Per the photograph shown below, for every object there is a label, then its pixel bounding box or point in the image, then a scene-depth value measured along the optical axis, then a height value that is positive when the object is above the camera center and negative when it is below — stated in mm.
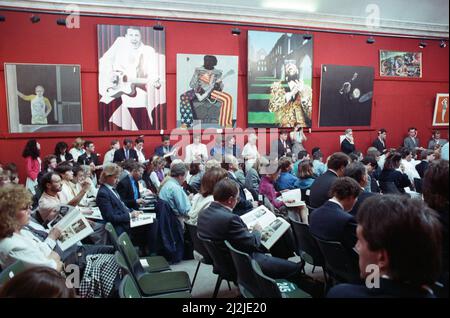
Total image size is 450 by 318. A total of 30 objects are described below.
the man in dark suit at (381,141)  12062 -829
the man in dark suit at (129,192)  5309 -1150
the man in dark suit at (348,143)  11547 -864
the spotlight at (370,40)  11156 +2281
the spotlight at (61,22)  8820 +2178
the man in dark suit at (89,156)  8656 -1030
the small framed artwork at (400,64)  12594 +1813
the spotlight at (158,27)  9492 +2223
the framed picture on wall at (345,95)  11711 +677
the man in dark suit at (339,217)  2959 -838
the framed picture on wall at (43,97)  8914 +378
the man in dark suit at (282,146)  10820 -923
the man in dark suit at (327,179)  4336 -758
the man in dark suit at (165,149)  9773 -940
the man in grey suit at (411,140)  12422 -796
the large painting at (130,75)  9570 +1005
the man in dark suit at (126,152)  9211 -990
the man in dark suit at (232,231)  3170 -1016
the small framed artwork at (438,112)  13102 +167
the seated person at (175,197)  4949 -1116
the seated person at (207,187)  4262 -849
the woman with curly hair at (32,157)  8164 -1019
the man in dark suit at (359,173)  4004 -621
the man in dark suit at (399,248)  1331 -490
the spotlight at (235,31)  10117 +2283
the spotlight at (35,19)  8555 +2163
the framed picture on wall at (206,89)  10297 +704
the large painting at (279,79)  10789 +1089
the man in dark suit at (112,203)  4352 -1066
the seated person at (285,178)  5699 -975
